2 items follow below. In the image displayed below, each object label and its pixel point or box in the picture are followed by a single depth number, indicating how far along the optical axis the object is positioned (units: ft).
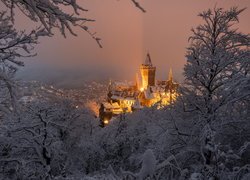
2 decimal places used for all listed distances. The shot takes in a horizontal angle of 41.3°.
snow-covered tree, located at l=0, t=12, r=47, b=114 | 16.38
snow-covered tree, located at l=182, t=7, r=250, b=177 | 40.73
